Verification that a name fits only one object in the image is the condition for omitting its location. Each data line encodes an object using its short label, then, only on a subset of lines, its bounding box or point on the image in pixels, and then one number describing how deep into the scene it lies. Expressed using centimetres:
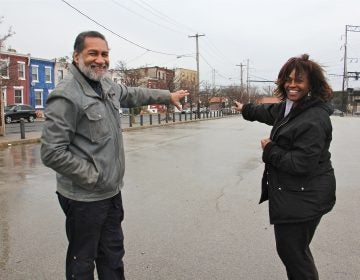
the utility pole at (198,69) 4608
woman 257
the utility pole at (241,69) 8890
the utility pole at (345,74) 6710
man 252
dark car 3173
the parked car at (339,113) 6370
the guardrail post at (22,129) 1662
